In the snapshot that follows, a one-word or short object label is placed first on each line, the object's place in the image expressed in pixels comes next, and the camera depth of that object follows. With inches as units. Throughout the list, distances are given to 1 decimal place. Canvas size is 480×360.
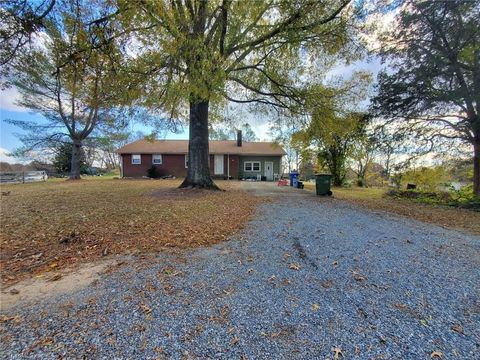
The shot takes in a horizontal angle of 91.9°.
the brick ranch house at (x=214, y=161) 924.6
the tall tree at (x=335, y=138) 445.4
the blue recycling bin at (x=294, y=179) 670.5
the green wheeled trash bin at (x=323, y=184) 464.3
